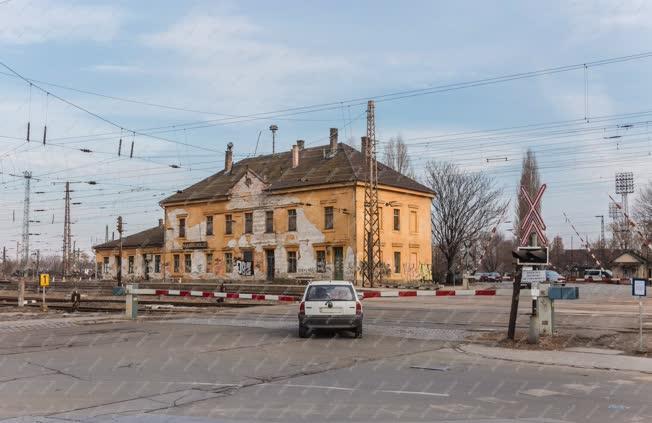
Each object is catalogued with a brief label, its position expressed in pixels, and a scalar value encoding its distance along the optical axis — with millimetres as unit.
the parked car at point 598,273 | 73112
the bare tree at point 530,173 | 68312
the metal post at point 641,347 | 14504
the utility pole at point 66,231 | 74062
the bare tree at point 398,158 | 68875
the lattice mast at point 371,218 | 48344
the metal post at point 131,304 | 24297
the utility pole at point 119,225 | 54031
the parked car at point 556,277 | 46900
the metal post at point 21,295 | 32584
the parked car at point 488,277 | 79312
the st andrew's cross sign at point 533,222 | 15891
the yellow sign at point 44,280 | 28984
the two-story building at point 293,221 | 56500
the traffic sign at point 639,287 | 15000
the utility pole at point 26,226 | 66275
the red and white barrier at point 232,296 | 26312
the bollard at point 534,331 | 15898
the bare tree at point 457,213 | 66938
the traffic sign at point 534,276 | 15828
